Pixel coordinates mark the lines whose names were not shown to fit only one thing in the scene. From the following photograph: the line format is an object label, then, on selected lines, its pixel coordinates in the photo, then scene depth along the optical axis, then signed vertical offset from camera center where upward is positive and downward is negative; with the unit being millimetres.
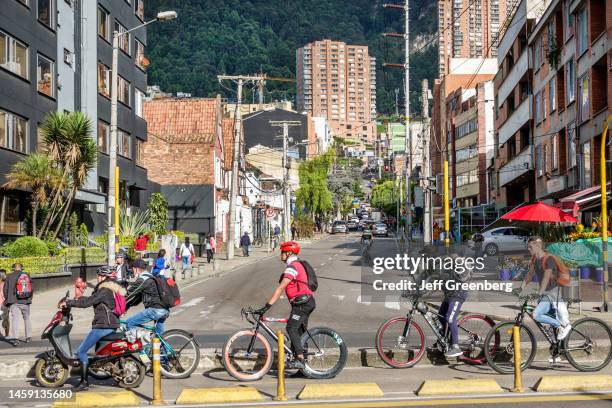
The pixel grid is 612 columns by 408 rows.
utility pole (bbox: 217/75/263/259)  46162 +3500
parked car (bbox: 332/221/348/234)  100188 +530
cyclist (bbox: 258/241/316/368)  11570 -925
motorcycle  11359 -1687
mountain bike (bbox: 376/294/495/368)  12477 -1563
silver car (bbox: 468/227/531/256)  43281 -345
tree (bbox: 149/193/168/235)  47259 +1180
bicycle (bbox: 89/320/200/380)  12008 -1720
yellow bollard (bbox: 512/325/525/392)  10516 -1681
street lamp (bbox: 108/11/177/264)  24866 +2134
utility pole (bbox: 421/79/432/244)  33219 +2377
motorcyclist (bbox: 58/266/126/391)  11156 -1009
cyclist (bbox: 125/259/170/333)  12062 -986
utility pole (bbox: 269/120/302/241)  65688 +3209
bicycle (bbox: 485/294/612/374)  12125 -1662
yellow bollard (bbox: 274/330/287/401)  10203 -1713
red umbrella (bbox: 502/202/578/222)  24047 +483
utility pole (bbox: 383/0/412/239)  43250 +8566
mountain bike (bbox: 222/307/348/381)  11719 -1700
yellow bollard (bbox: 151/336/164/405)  9852 -1684
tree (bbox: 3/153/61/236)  29469 +2150
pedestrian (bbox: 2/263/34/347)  16359 -1222
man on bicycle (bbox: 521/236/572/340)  12195 -1075
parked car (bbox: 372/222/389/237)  85881 +95
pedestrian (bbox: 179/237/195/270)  36812 -882
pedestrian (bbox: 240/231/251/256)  50656 -586
